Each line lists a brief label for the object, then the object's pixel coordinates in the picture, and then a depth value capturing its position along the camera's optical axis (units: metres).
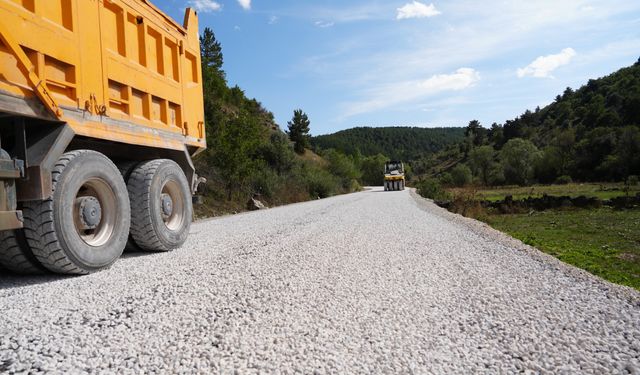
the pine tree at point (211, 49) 51.47
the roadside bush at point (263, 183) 22.42
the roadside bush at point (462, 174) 80.38
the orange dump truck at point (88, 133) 3.78
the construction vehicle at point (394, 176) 43.53
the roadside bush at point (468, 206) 17.87
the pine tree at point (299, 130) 72.19
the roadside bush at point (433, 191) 30.55
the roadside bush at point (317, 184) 32.66
